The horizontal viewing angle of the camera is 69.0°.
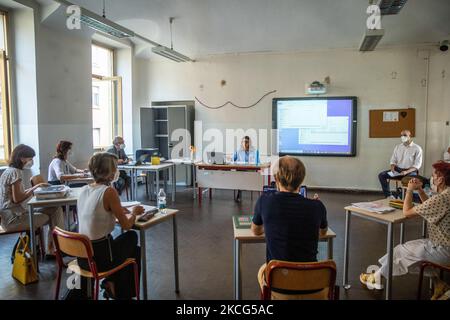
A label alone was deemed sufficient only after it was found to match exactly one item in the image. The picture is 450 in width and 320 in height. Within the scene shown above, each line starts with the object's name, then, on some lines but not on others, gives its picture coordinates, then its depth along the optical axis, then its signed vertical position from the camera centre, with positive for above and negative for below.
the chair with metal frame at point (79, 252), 2.18 -0.80
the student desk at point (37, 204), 3.23 -0.68
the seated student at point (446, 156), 6.23 -0.43
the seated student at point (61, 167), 4.70 -0.45
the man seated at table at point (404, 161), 6.37 -0.55
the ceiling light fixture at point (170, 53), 6.34 +1.70
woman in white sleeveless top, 2.34 -0.64
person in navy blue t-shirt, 1.94 -0.51
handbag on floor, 3.12 -1.23
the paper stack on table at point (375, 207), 2.89 -0.67
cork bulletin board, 7.04 +0.26
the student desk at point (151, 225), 2.50 -0.76
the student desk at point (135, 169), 6.21 -0.65
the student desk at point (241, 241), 2.33 -0.77
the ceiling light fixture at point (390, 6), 4.09 +1.65
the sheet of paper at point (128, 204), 3.03 -0.65
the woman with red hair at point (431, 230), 2.40 -0.73
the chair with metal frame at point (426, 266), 2.41 -0.99
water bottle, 2.97 -0.63
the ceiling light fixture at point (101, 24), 4.43 +1.64
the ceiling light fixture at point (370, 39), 5.10 +1.59
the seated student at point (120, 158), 6.63 -0.47
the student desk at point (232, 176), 6.11 -0.79
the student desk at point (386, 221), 2.63 -0.73
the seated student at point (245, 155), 6.66 -0.42
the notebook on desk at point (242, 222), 2.56 -0.70
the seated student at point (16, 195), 3.35 -0.60
